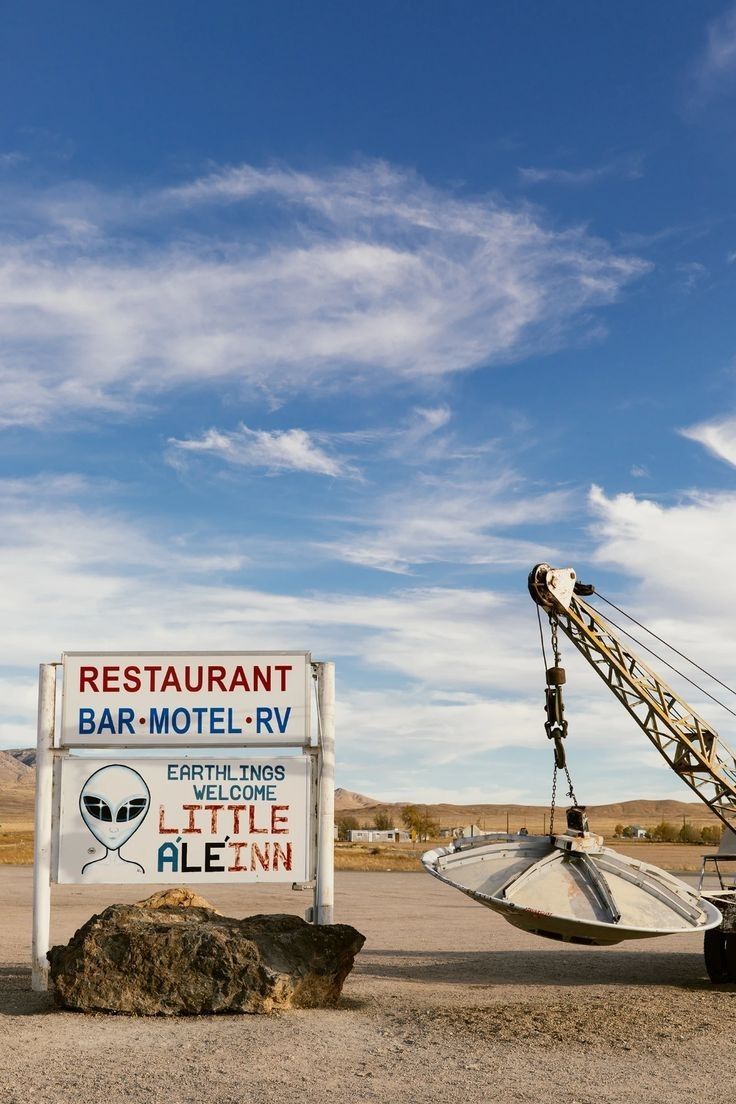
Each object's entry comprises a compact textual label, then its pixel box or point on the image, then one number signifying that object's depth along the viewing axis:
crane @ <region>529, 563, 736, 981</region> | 19.39
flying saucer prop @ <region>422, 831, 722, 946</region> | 14.48
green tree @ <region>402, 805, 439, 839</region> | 117.75
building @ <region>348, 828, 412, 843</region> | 121.37
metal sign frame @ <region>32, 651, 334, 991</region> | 14.89
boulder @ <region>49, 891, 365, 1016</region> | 13.22
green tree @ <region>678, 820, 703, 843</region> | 113.20
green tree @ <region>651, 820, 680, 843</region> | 117.33
